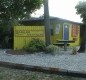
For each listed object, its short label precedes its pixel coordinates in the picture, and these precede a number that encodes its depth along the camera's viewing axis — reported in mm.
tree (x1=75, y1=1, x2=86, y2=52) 13831
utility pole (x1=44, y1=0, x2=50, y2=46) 6937
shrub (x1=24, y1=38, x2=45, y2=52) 6562
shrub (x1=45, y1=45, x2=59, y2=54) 6179
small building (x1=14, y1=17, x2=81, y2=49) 9816
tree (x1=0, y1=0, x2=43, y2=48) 8181
